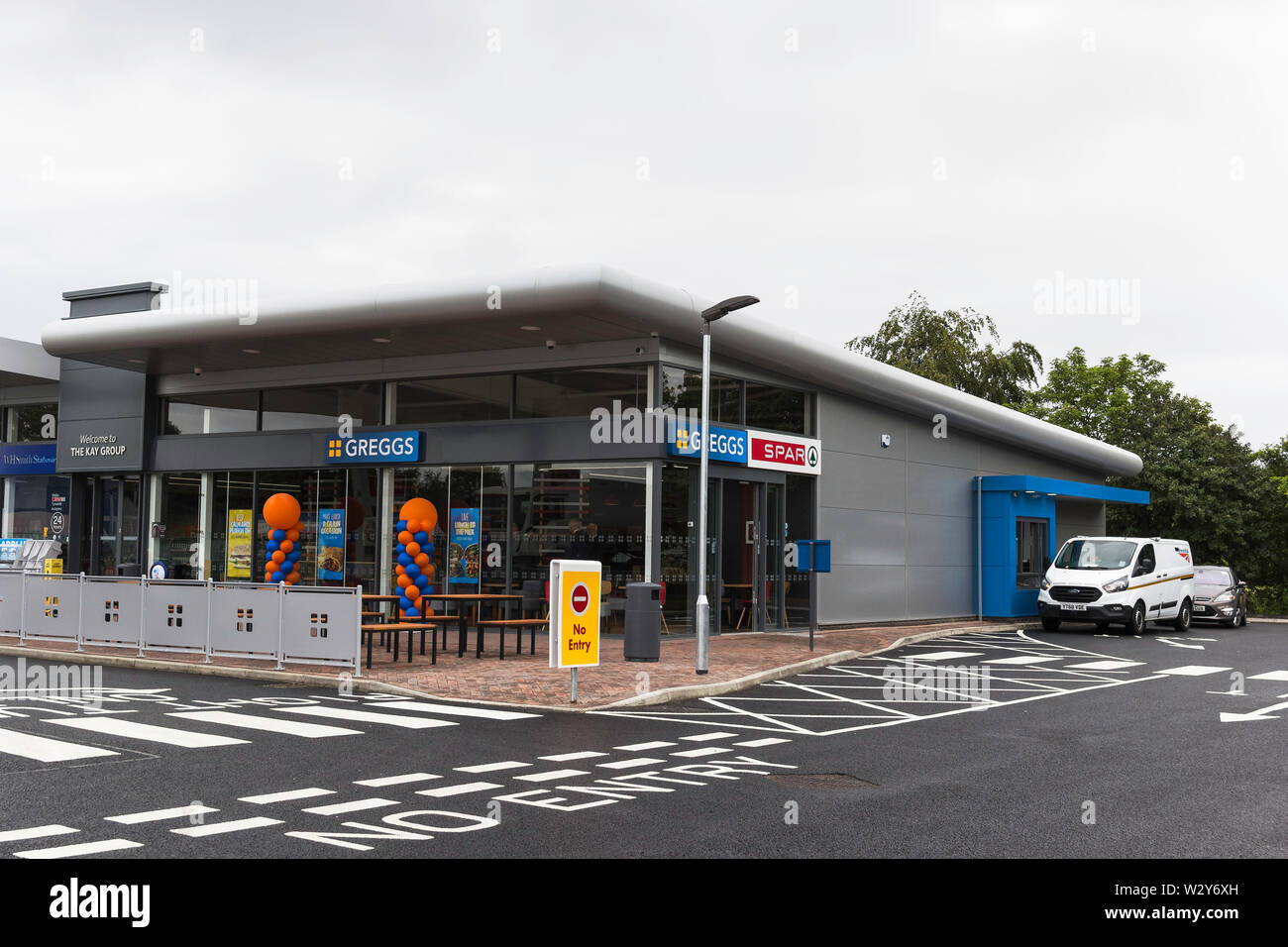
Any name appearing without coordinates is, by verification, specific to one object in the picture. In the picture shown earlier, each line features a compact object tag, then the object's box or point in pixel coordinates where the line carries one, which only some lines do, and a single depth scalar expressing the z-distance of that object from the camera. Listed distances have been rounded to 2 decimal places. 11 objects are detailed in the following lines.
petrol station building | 19.94
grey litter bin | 15.80
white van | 24.70
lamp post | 15.30
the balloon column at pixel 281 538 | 21.84
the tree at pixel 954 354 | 51.03
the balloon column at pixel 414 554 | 19.98
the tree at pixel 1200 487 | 44.06
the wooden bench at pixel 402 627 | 15.02
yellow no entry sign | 12.70
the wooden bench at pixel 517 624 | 16.45
